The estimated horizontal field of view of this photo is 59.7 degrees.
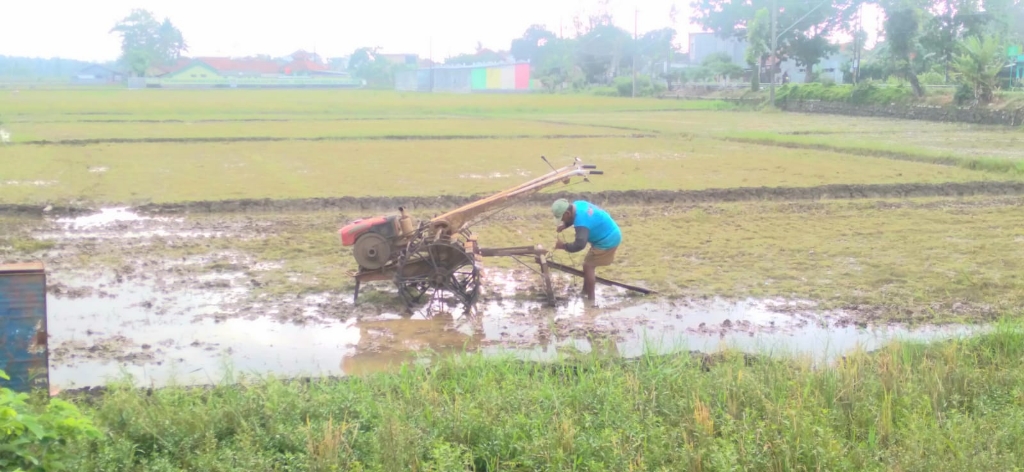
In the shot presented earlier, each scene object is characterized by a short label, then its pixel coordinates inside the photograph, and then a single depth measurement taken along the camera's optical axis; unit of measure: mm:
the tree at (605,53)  82312
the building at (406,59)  140375
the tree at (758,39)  49344
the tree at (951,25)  38531
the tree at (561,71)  79625
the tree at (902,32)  38781
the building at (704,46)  90031
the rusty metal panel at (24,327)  5016
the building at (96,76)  102312
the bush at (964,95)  32856
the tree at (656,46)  84312
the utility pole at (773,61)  43156
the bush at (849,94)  38219
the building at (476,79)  84562
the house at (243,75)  85500
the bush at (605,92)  65188
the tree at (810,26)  52312
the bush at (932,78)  41375
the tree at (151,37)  112000
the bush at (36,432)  3947
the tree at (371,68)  108638
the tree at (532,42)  100875
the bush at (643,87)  62444
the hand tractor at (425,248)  8125
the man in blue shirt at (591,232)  8273
